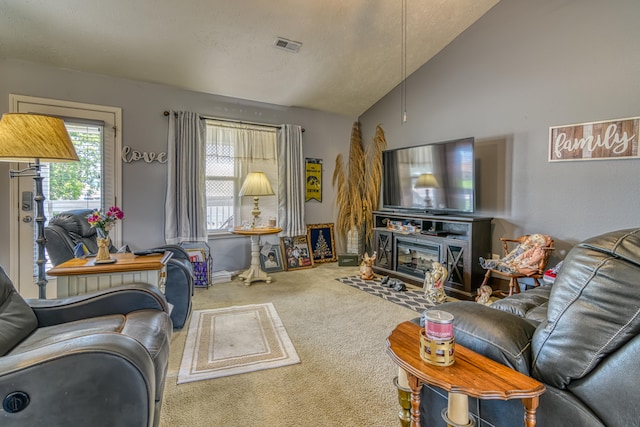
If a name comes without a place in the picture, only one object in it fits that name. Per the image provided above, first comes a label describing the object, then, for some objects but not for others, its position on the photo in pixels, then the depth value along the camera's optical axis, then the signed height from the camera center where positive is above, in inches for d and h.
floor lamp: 68.4 +14.3
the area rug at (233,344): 80.2 -41.5
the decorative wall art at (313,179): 196.9 +15.4
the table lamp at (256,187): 154.7 +8.2
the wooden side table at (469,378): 32.9 -19.3
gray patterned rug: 128.8 -40.7
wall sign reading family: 104.3 +22.6
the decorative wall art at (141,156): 143.7 +22.3
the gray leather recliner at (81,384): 35.3 -21.2
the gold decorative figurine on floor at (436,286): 131.9 -34.5
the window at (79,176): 128.6 +11.3
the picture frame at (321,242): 197.6 -24.7
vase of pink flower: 81.3 -6.5
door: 125.7 +10.2
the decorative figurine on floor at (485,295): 120.0 -35.0
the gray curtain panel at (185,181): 150.9 +10.8
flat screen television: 139.9 +12.9
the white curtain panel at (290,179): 181.8 +14.1
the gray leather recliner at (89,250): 96.4 -15.3
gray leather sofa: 31.2 -15.8
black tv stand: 134.1 -20.3
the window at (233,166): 167.5 +20.9
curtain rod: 159.2 +44.1
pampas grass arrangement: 199.2 +12.4
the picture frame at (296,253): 185.3 -29.5
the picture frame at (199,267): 152.0 -31.0
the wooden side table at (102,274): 74.5 -17.3
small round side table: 157.6 -29.3
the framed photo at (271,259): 178.9 -32.1
